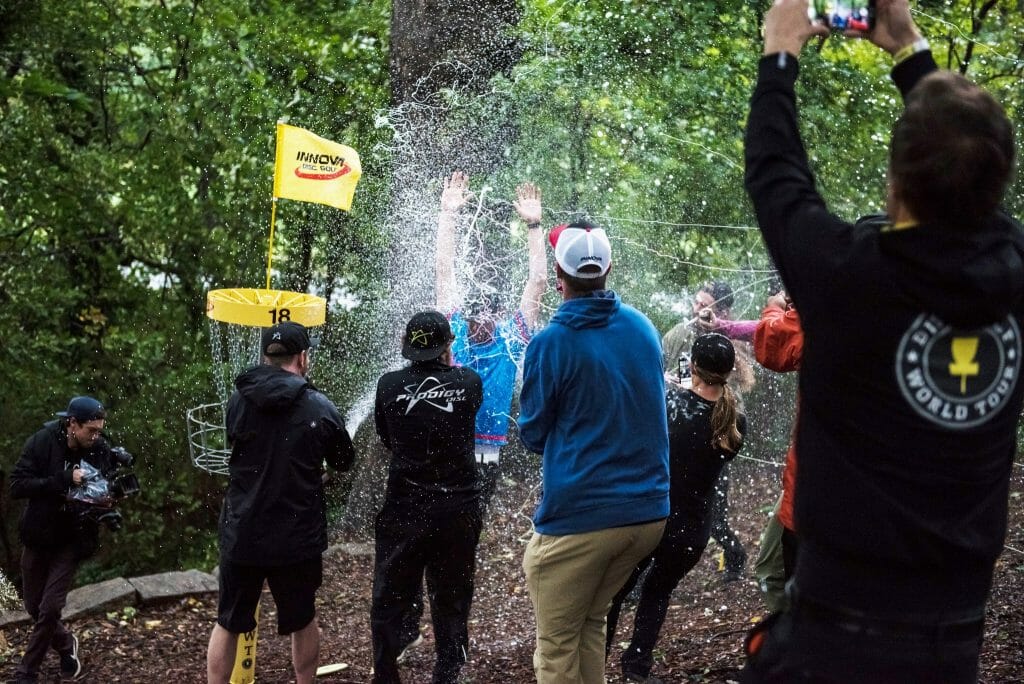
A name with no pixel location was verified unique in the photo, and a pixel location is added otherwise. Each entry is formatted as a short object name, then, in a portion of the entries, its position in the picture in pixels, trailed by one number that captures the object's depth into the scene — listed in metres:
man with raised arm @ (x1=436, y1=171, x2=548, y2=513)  5.59
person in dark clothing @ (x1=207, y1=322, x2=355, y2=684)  4.76
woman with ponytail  5.00
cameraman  5.87
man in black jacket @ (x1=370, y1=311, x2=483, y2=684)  4.87
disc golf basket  5.54
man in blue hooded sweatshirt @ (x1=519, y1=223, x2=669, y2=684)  3.77
